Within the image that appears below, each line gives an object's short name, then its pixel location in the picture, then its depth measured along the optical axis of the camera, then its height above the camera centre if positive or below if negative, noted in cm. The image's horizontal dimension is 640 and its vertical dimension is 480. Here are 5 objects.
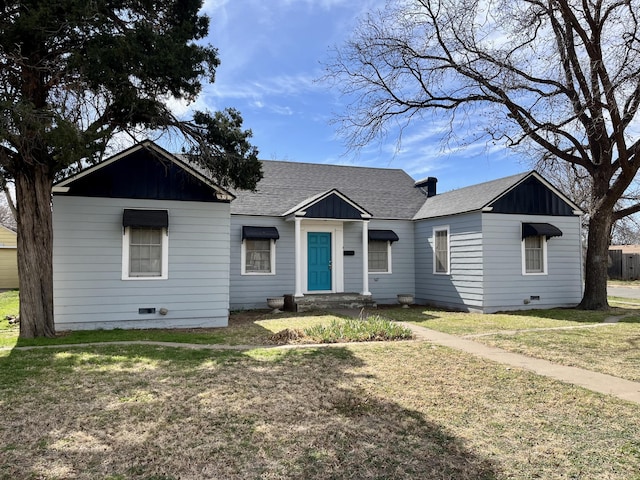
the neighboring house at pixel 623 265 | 2878 -7
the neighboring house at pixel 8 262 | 2341 +16
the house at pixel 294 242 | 993 +66
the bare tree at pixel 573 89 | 1176 +515
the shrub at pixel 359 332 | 870 -139
